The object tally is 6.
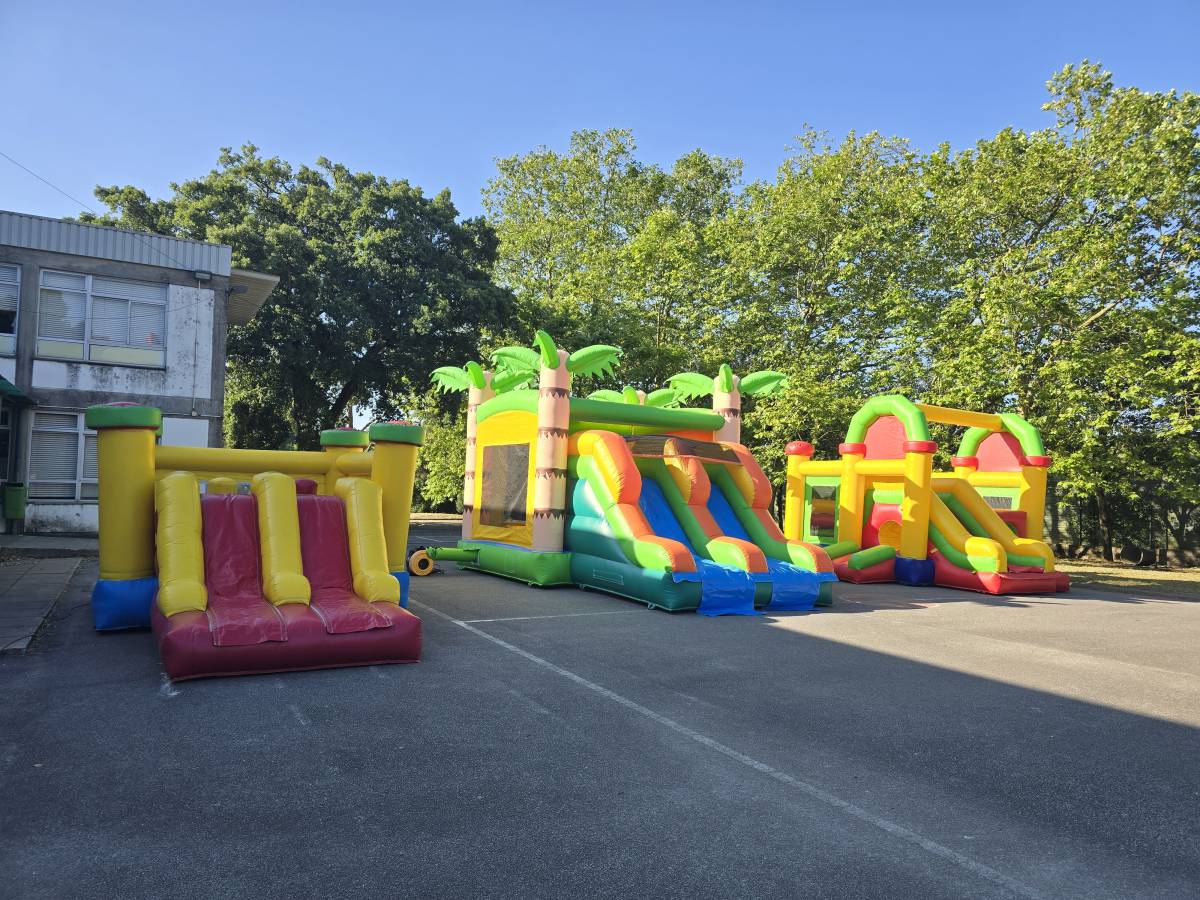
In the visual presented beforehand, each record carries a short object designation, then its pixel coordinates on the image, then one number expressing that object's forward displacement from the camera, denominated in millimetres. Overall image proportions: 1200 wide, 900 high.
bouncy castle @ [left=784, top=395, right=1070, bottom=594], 12469
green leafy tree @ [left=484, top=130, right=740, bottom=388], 22734
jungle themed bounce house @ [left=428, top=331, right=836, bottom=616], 9211
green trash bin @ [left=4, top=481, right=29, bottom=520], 13758
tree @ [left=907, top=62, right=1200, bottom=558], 15820
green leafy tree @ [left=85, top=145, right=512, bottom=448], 20484
